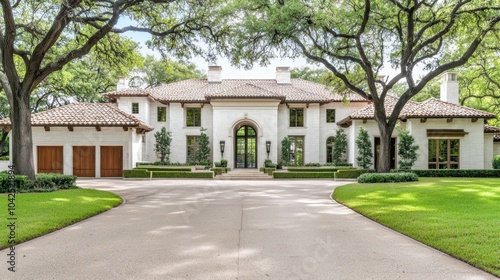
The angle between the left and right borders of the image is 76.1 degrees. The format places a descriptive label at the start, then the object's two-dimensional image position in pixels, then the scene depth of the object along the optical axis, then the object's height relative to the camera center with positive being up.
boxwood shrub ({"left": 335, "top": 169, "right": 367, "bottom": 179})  21.22 -2.01
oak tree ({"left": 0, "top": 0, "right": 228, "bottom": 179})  12.70 +5.17
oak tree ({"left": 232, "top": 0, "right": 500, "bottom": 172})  15.31 +5.80
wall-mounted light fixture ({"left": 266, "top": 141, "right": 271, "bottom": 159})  26.92 -0.36
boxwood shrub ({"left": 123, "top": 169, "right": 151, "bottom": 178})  21.09 -1.96
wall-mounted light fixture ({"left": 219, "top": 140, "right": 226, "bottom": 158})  26.69 -0.15
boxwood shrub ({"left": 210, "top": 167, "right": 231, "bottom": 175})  23.29 -1.93
